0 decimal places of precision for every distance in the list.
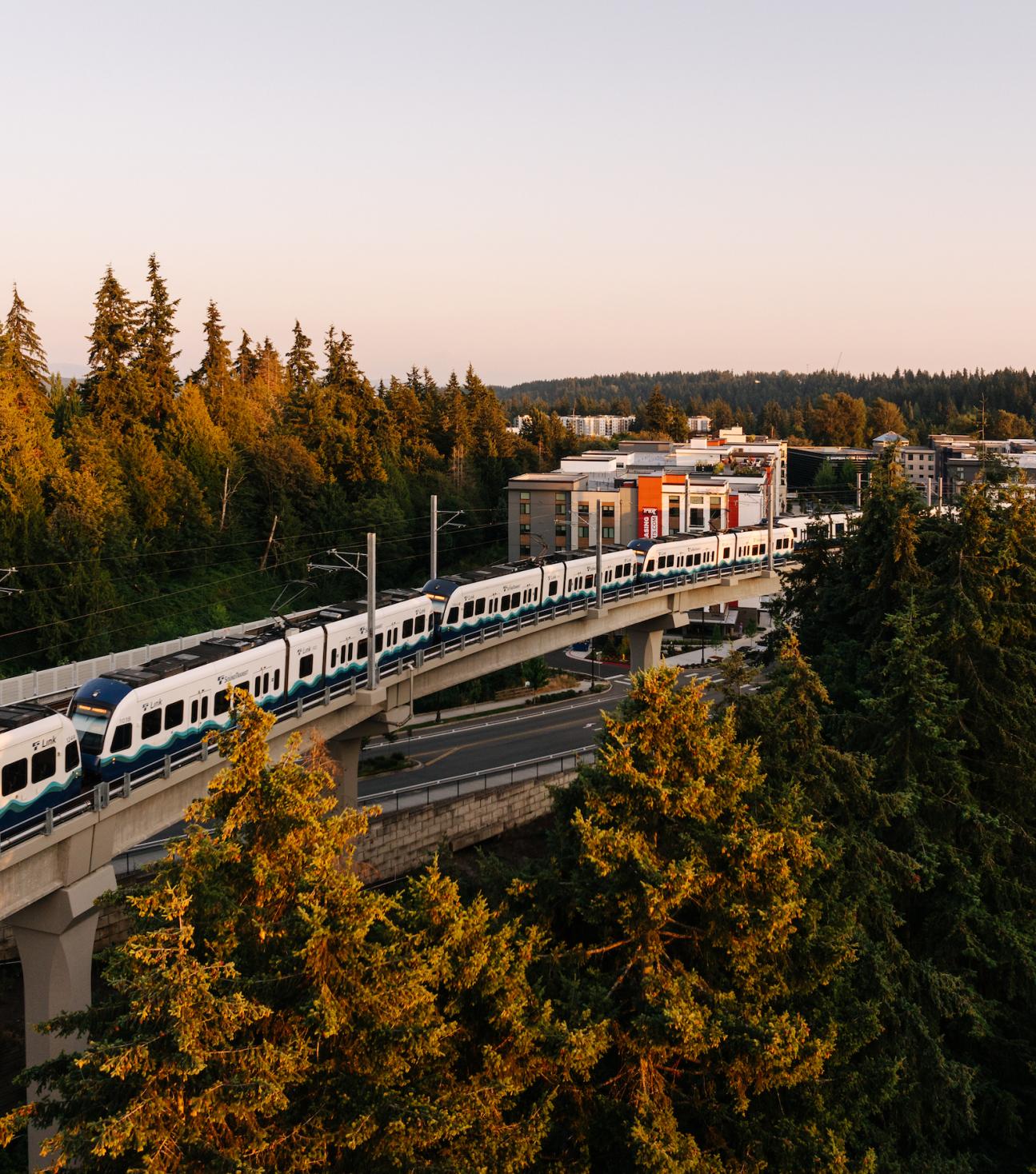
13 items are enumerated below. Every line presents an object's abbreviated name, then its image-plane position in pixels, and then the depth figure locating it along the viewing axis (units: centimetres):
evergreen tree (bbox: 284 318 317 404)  10456
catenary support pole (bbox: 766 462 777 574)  6353
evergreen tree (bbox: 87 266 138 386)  7406
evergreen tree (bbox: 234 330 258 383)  12588
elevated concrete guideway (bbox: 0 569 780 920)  2372
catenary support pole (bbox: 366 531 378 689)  3391
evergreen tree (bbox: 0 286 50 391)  7838
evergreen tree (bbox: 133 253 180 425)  7650
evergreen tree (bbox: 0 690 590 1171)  1290
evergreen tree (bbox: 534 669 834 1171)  1559
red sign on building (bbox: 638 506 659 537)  9056
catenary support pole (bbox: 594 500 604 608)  4978
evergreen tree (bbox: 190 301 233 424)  9744
